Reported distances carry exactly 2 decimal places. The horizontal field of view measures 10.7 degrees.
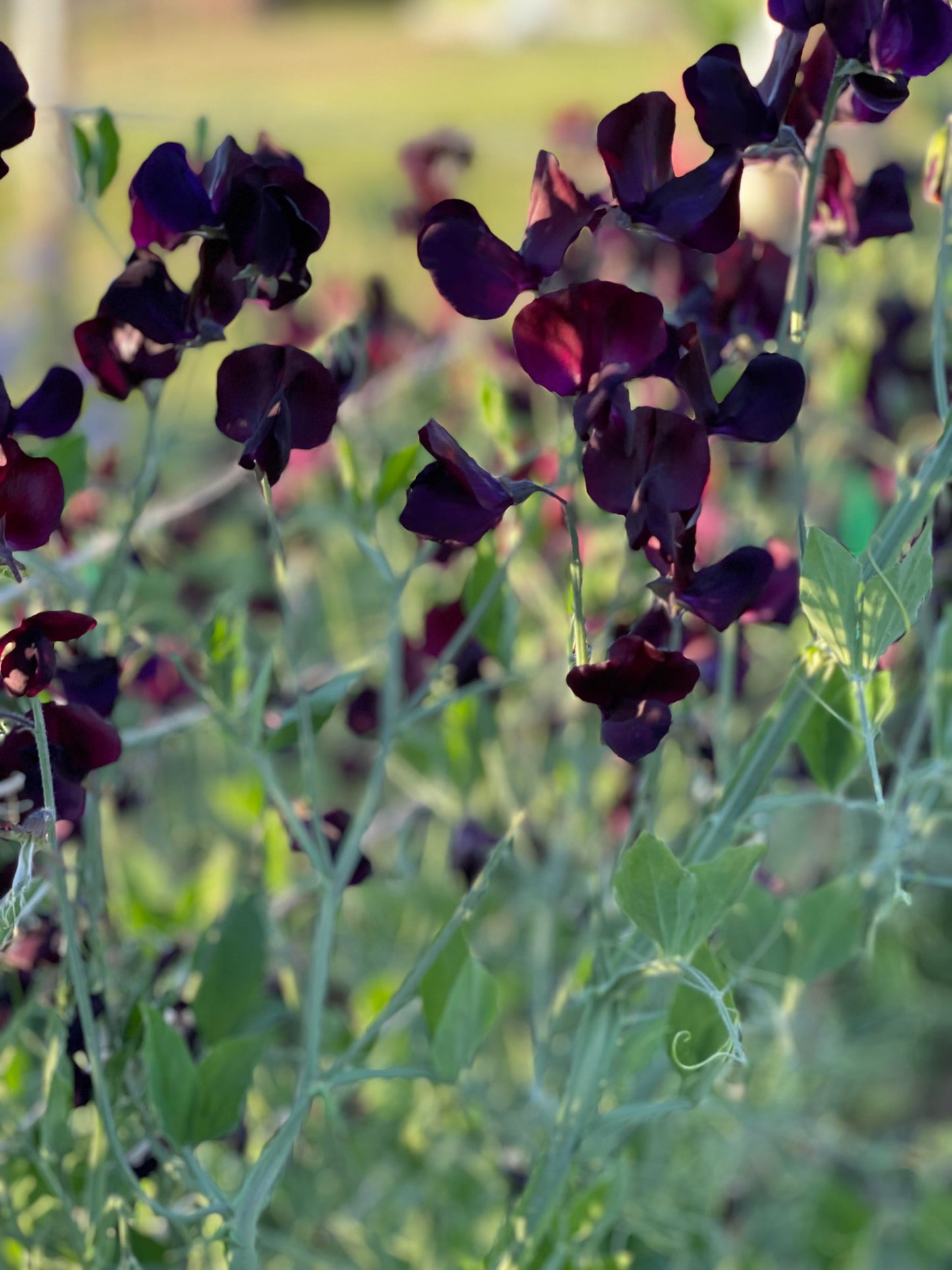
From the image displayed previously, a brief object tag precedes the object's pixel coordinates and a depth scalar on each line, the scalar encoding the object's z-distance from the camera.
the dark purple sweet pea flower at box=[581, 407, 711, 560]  1.21
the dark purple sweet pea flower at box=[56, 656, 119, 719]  1.28
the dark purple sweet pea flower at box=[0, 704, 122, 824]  1.25
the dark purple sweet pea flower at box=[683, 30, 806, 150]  1.22
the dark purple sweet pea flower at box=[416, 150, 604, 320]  1.24
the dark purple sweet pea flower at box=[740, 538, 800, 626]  1.33
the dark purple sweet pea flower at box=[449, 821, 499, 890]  1.47
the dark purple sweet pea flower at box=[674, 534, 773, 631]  1.22
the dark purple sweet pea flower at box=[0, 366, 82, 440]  1.26
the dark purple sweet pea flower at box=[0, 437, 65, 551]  1.22
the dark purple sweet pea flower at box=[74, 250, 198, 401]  1.24
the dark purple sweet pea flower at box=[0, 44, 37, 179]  1.22
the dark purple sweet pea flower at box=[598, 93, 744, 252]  1.22
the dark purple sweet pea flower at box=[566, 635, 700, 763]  1.21
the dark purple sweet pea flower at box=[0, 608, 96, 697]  1.21
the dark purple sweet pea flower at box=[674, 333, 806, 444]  1.22
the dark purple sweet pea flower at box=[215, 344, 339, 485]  1.24
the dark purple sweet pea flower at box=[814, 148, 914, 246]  1.31
